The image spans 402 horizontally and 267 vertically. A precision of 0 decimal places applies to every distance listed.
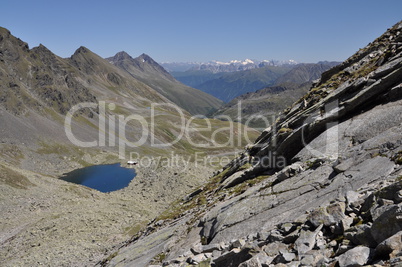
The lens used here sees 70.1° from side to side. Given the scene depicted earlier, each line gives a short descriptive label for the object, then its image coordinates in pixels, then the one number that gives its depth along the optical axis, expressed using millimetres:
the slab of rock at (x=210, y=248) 17595
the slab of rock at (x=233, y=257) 14820
